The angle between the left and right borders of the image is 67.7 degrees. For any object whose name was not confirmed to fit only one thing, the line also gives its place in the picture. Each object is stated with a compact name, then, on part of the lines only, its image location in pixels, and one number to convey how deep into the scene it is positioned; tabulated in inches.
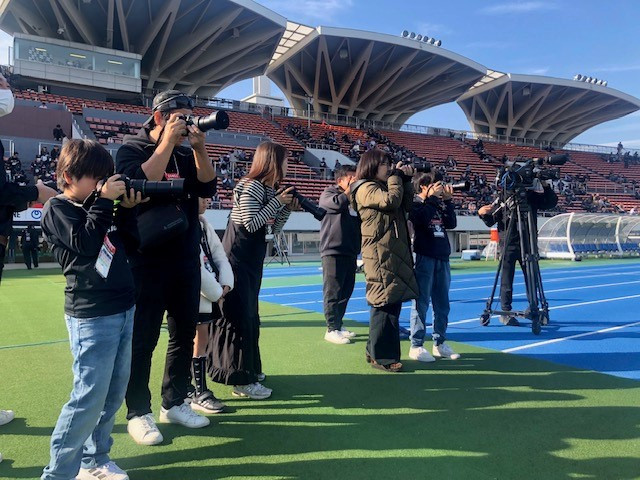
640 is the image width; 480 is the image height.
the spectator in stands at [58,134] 1015.6
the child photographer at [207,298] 131.6
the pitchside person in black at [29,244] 705.0
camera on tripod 230.8
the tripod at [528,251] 231.5
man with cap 106.3
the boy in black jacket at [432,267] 186.7
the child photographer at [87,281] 82.0
